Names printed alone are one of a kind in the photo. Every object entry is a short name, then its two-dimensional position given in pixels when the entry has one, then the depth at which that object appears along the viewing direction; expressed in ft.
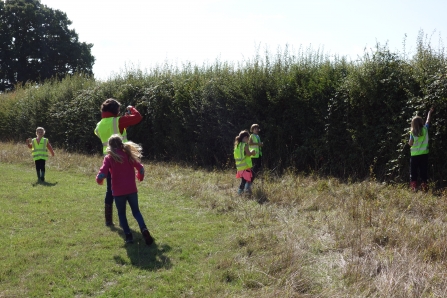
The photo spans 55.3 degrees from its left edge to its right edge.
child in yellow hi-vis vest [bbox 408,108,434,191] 33.19
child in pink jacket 23.26
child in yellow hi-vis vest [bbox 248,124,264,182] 38.62
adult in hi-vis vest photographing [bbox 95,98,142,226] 26.30
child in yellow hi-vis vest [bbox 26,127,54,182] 45.00
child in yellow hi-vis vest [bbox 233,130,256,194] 34.94
